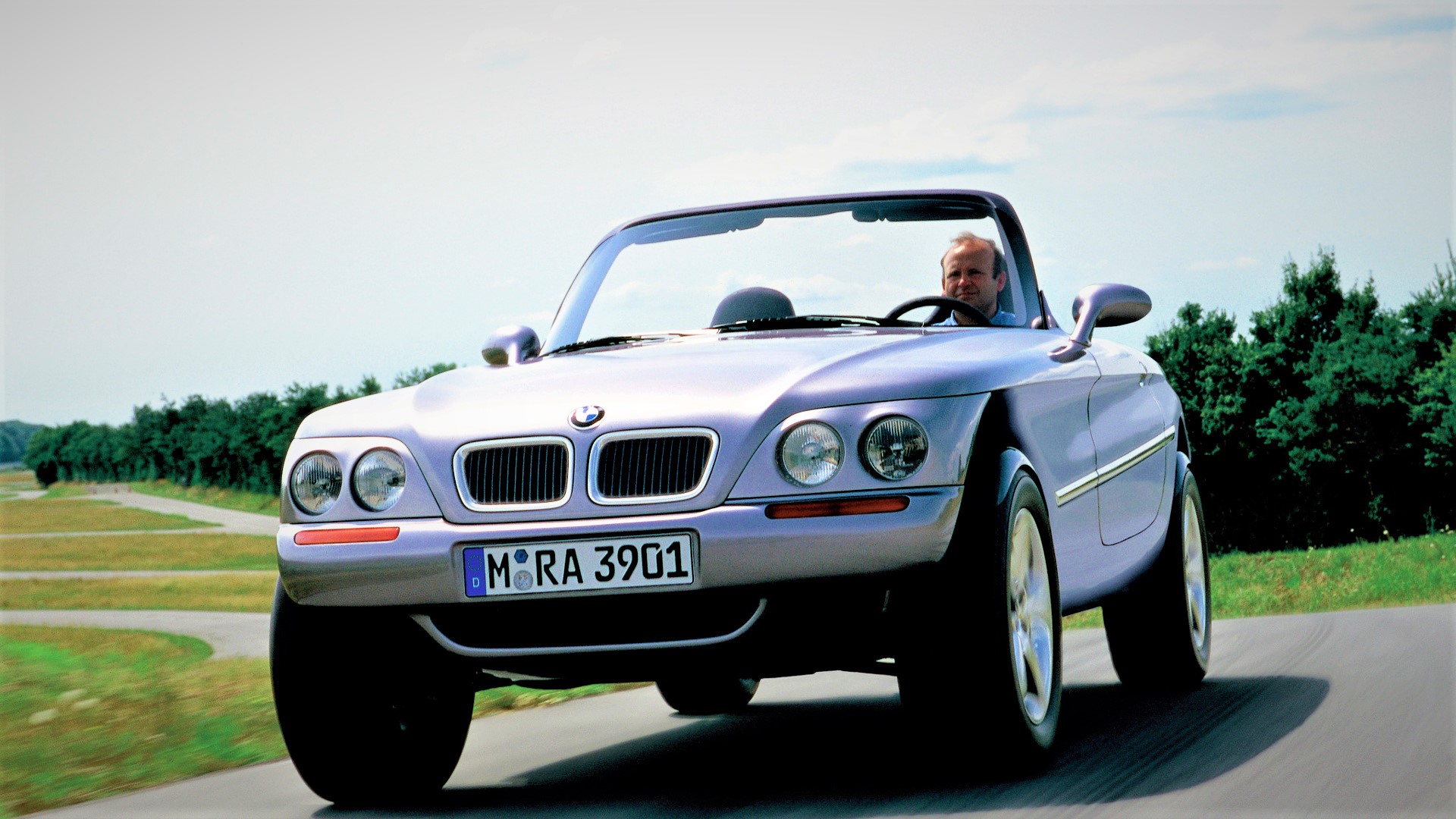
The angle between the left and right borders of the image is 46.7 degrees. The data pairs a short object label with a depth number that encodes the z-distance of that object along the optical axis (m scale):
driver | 6.18
